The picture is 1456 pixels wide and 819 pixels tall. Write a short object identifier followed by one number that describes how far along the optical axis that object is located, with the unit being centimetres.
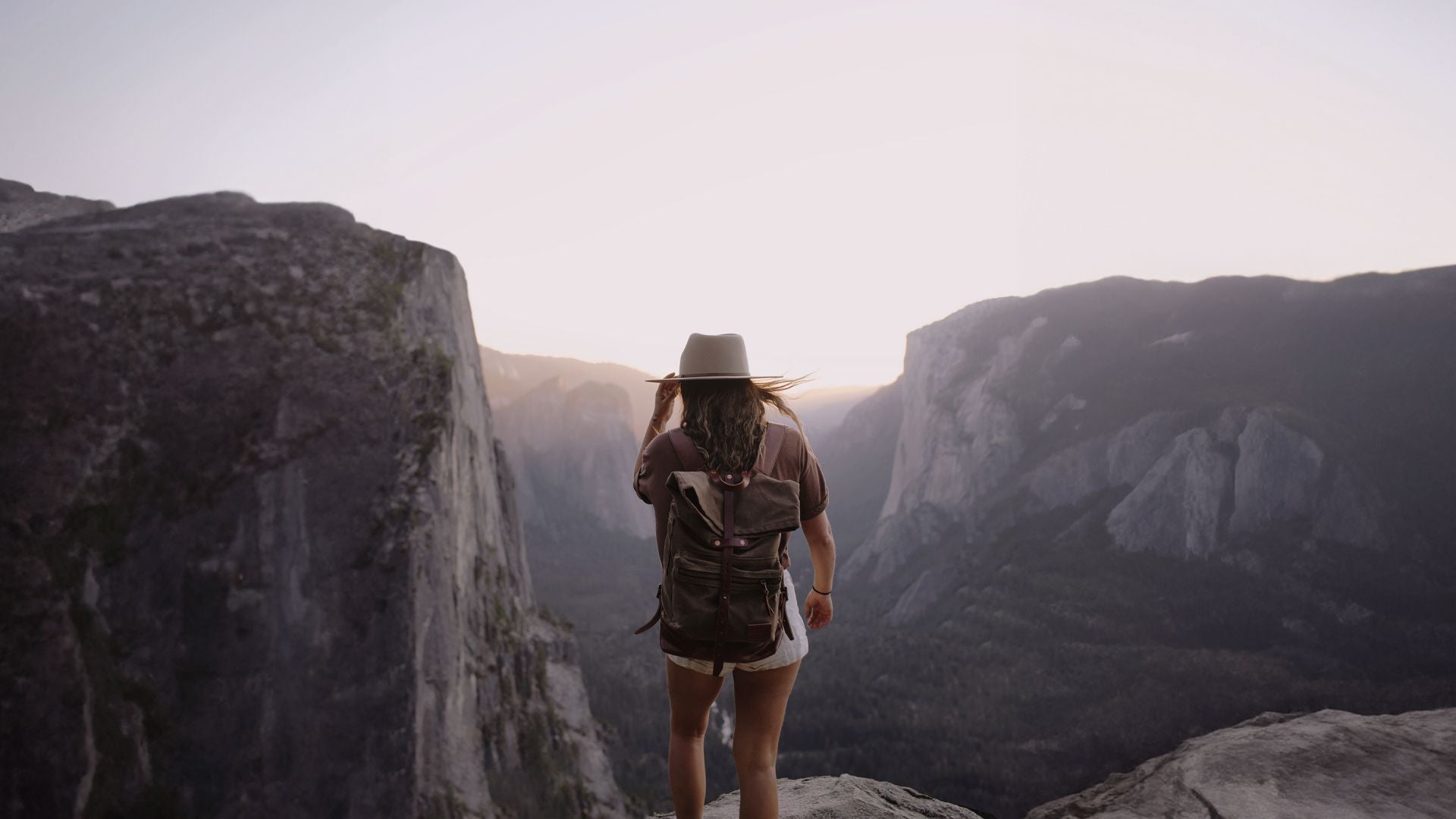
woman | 404
